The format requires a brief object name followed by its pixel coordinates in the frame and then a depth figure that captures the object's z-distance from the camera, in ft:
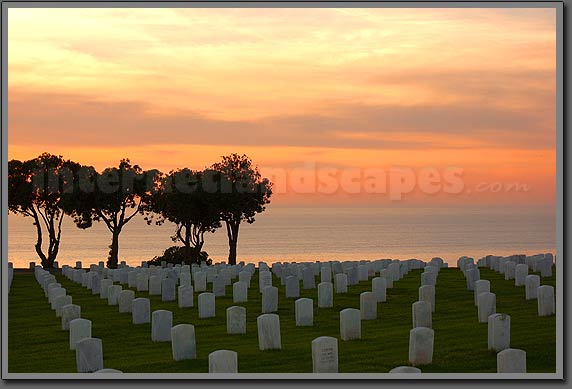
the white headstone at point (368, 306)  79.41
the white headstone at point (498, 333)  61.00
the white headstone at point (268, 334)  63.82
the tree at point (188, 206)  184.85
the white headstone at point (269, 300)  87.35
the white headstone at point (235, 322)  72.79
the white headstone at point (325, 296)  89.76
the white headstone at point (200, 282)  110.32
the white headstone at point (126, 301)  90.48
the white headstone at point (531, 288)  91.15
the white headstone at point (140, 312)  80.89
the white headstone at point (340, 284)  103.55
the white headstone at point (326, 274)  116.47
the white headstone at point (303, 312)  76.79
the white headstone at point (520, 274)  105.09
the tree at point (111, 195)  189.78
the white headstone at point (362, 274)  120.57
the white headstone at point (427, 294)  85.87
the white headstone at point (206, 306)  84.53
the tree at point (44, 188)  182.80
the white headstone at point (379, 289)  93.66
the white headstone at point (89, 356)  54.29
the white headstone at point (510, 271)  115.14
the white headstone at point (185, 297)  94.17
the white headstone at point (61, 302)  90.45
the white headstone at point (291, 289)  98.80
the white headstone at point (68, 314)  79.36
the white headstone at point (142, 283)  117.08
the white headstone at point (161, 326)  69.41
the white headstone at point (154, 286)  111.45
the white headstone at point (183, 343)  60.44
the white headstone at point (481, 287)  88.35
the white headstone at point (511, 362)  49.03
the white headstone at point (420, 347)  56.59
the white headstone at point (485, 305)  75.87
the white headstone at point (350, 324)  67.46
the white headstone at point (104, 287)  107.96
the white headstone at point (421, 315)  72.33
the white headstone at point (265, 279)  107.34
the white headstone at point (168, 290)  102.83
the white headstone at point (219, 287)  104.27
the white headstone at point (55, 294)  97.72
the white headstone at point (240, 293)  96.99
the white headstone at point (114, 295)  99.55
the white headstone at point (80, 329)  65.72
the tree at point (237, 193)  177.43
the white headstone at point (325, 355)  52.03
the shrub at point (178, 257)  182.09
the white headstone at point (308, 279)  109.40
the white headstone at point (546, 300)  77.41
